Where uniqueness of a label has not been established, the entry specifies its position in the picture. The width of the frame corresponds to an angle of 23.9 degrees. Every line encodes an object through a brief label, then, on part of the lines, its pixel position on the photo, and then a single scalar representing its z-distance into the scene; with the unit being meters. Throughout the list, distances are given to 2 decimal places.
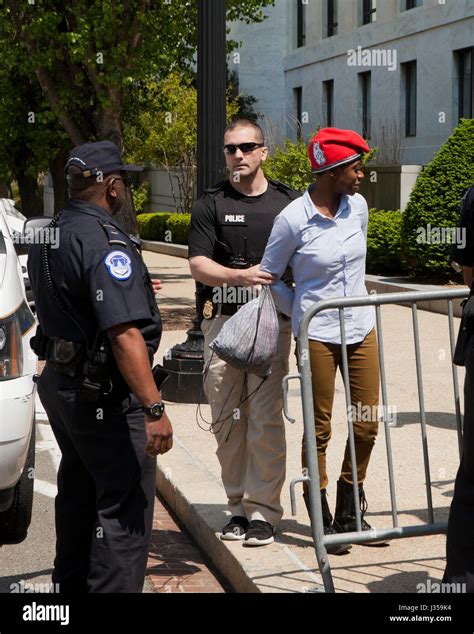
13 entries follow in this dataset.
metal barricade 4.72
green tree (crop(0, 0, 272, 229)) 16.44
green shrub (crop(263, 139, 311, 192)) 22.59
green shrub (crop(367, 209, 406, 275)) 18.23
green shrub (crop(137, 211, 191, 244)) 31.59
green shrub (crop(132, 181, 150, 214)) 39.43
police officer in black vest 5.62
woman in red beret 5.34
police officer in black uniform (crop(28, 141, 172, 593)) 4.04
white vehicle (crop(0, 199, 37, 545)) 5.46
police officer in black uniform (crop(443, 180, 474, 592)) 4.15
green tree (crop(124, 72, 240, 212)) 33.03
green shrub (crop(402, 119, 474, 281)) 16.53
